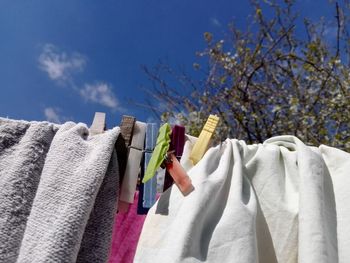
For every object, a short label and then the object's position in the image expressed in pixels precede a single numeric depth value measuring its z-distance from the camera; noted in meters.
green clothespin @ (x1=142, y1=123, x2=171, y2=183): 0.62
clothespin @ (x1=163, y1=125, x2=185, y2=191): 0.68
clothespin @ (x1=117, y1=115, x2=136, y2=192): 0.65
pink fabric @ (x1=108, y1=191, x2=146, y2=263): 0.74
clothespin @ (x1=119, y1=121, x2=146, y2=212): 0.62
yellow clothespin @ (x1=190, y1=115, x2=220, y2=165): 0.67
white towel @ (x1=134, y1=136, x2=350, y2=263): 0.53
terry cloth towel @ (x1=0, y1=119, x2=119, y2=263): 0.49
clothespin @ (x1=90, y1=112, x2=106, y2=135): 0.67
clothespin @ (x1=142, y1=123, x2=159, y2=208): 0.63
